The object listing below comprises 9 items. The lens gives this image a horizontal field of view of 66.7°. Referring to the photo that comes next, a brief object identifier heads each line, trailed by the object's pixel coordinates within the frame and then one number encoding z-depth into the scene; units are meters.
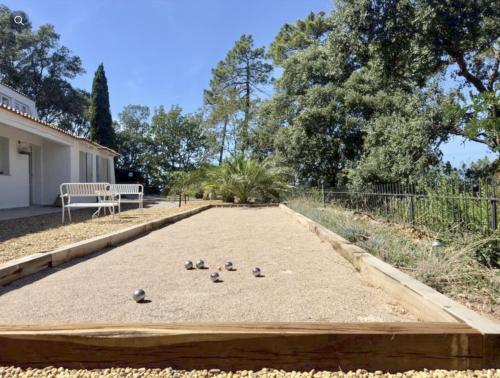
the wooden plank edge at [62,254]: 3.75
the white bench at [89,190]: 9.04
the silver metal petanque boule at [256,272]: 3.99
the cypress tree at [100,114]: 27.02
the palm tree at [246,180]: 16.05
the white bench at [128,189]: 11.97
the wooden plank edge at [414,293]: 2.22
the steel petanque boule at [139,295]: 3.05
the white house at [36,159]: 12.16
